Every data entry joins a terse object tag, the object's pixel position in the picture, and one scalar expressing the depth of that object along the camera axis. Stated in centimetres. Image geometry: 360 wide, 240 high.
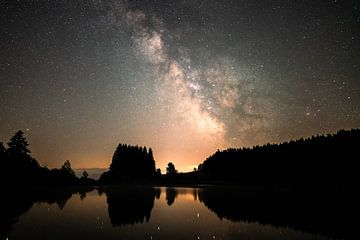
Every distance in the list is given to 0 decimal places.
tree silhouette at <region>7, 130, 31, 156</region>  6631
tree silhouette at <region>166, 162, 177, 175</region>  17138
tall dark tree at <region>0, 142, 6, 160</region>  5279
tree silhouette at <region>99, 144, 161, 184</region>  13050
